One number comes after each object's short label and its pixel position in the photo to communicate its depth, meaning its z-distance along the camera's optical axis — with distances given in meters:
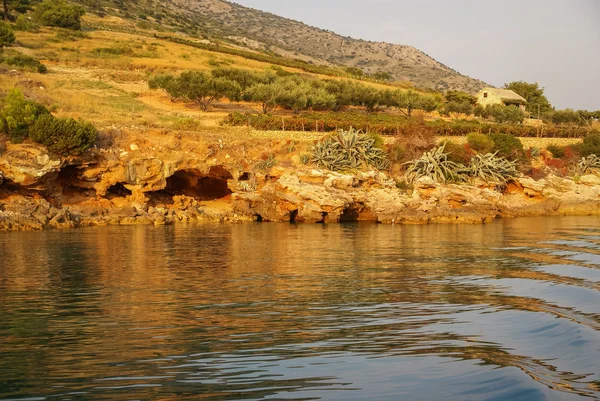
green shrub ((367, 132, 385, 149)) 43.38
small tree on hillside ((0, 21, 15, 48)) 64.94
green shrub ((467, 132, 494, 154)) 46.16
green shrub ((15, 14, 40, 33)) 76.06
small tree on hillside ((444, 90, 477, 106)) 82.91
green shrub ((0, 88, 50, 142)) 34.41
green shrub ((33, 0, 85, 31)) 81.81
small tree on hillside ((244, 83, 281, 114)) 56.31
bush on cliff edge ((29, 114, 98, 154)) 34.28
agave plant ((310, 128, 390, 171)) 39.06
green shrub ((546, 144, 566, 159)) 51.28
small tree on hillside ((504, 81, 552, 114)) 95.00
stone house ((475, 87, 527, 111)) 82.31
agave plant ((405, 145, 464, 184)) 38.75
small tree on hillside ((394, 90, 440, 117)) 67.75
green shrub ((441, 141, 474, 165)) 42.38
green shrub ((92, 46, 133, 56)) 72.06
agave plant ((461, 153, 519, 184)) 40.22
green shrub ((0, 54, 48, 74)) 57.19
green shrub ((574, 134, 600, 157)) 50.41
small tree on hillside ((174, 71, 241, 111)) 54.00
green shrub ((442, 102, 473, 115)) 73.25
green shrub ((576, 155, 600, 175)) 46.56
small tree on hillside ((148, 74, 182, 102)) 54.50
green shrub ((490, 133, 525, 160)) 46.56
